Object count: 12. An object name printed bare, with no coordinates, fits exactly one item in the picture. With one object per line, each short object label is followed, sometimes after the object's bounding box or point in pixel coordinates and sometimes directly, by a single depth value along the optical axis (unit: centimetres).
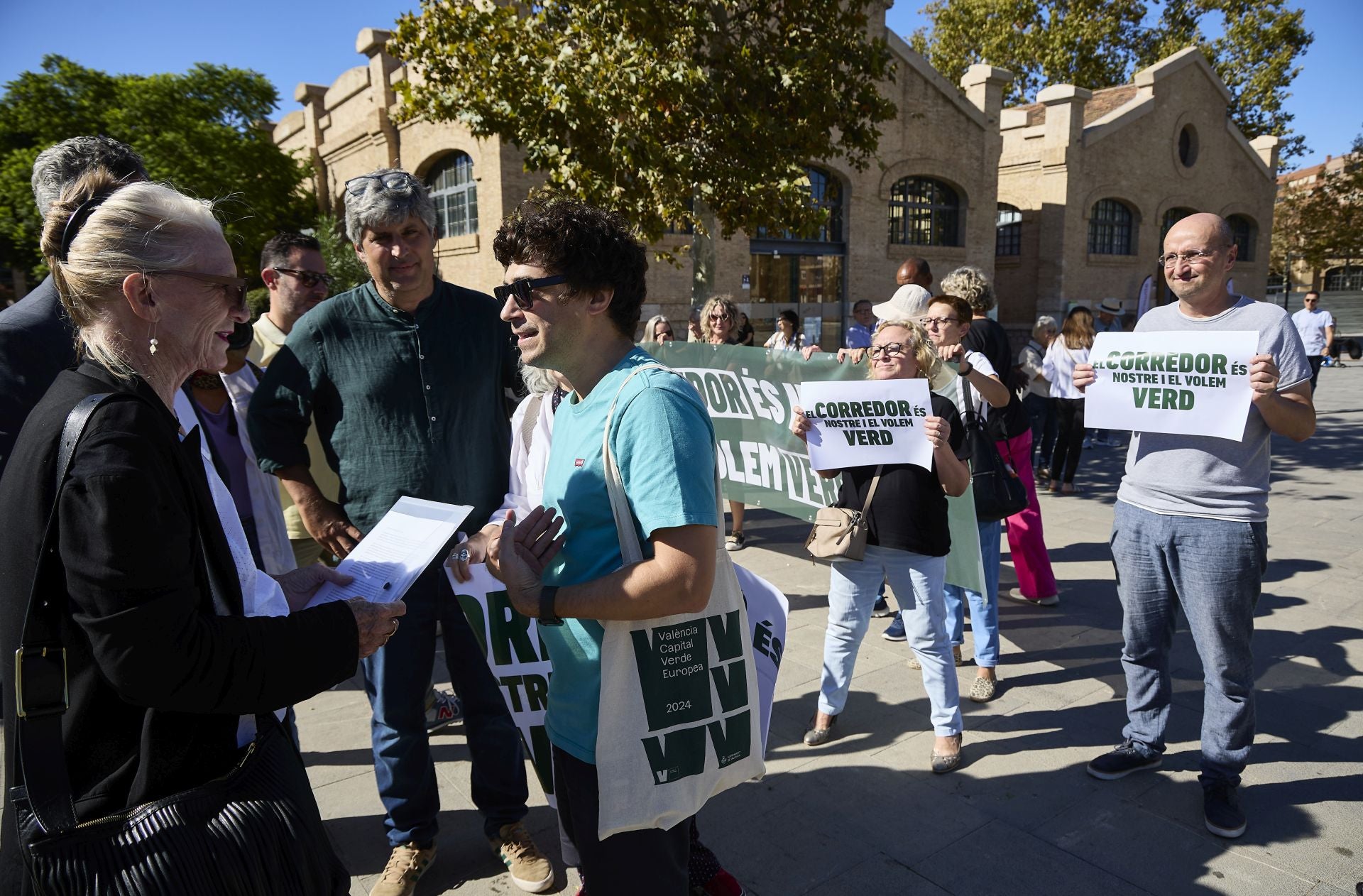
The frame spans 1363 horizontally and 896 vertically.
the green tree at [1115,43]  3256
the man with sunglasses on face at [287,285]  427
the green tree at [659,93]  826
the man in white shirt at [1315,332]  1476
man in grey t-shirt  291
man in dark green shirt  275
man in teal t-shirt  172
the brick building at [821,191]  1780
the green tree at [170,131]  2027
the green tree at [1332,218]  3262
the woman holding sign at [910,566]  346
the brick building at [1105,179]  2658
